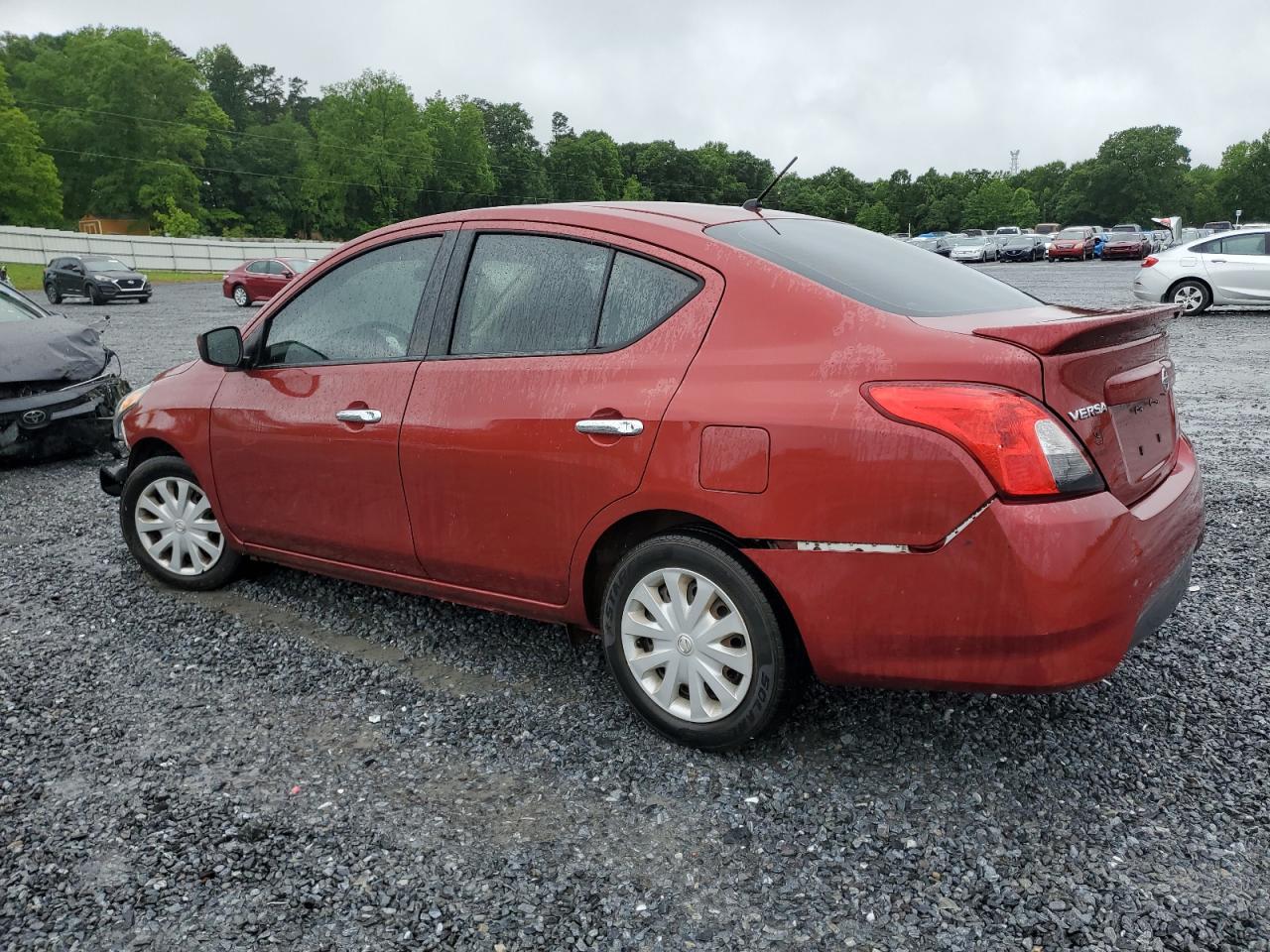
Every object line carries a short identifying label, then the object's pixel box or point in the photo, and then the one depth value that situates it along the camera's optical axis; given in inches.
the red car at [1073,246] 1892.2
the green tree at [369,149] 3693.4
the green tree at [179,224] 2637.8
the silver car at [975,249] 1915.6
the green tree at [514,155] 4817.4
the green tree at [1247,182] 4269.2
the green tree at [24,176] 2598.4
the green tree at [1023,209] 4690.0
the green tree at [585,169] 4913.9
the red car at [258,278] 1204.5
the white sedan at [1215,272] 652.7
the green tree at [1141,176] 4387.3
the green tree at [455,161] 4116.6
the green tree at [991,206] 4707.2
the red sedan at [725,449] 101.7
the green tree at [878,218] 4812.5
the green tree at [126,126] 3147.1
